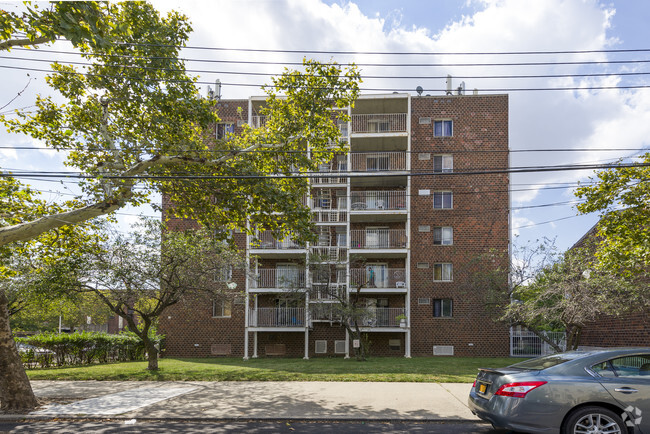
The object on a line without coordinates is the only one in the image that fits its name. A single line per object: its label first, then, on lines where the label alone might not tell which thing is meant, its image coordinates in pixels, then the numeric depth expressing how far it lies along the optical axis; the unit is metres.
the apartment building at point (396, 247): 24.86
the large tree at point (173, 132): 11.28
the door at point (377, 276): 25.16
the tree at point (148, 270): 14.95
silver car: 6.06
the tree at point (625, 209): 11.00
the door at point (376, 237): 25.59
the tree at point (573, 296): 14.46
